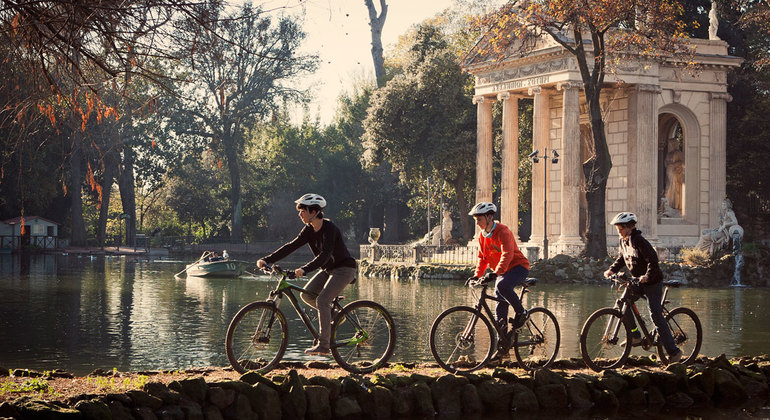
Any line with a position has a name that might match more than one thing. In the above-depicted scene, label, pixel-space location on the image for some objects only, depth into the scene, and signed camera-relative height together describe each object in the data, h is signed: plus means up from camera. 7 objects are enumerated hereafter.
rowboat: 42.81 -1.66
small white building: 66.49 -0.27
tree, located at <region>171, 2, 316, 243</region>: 71.50 +8.90
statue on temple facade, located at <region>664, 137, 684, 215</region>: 45.16 +2.75
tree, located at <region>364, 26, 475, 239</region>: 51.75 +6.01
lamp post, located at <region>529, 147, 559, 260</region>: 40.69 +1.30
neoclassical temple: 41.78 +4.21
